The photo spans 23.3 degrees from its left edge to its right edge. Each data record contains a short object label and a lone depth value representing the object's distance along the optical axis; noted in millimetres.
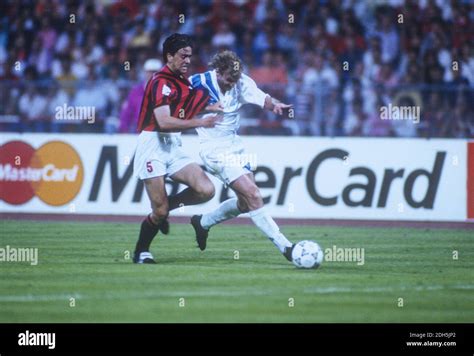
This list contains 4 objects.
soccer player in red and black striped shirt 12109
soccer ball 11992
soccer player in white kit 12352
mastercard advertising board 17594
